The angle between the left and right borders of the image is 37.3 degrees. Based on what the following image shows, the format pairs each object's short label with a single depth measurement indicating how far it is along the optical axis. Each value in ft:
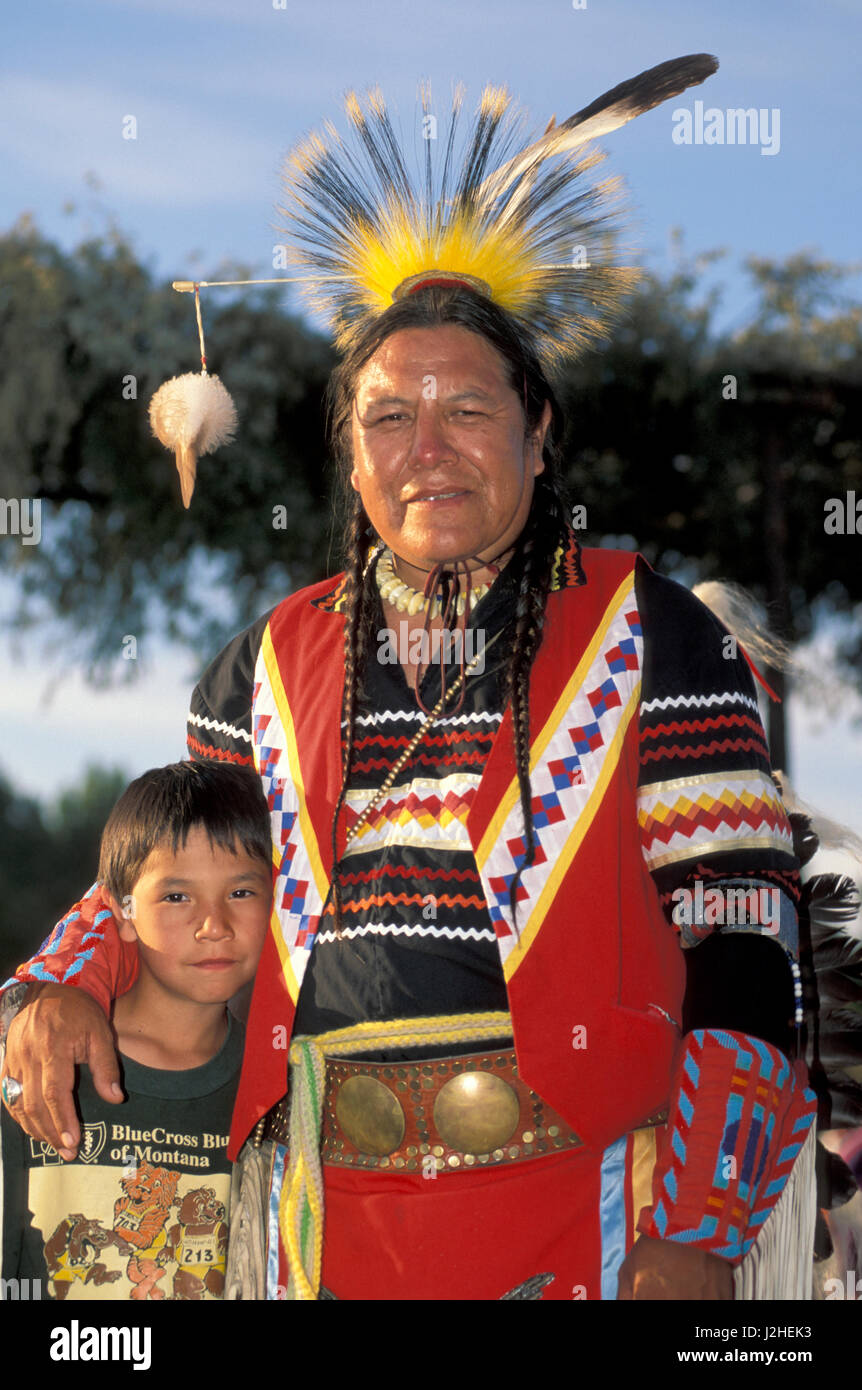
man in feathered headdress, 5.45
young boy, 6.98
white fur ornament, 7.45
